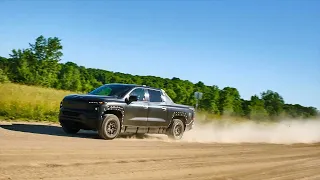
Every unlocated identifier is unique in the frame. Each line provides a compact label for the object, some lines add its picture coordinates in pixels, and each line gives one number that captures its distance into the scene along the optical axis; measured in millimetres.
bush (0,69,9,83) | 52831
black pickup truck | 12367
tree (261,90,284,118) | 88325
